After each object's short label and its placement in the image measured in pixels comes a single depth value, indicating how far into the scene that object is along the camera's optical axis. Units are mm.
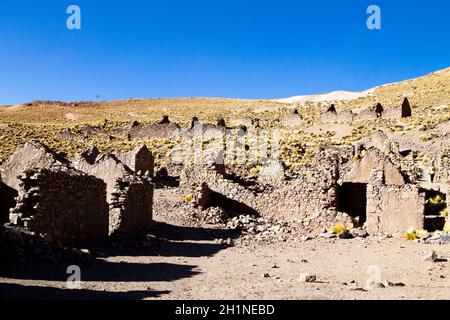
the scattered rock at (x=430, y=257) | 10562
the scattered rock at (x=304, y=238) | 14631
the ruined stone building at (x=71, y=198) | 10812
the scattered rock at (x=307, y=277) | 8461
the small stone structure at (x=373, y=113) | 48075
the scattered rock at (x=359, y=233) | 14375
